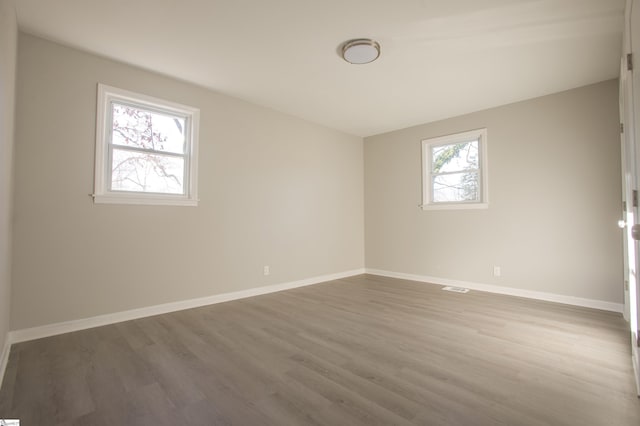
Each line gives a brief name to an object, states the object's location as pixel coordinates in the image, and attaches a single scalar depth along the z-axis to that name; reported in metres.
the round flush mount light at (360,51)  2.78
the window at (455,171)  4.54
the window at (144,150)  3.03
